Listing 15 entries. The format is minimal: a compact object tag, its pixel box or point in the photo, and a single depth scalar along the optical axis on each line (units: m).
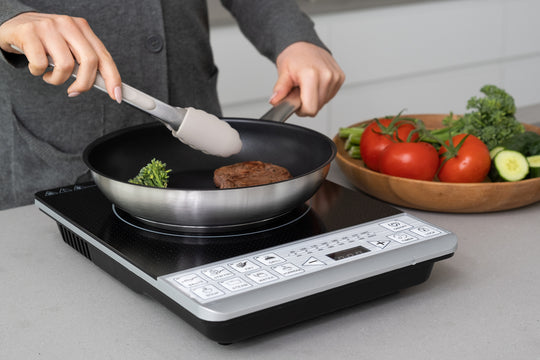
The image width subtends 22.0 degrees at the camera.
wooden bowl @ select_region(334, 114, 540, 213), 1.77
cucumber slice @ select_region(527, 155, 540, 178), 1.82
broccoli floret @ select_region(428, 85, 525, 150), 1.91
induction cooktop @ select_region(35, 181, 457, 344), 1.49
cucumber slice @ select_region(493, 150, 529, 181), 1.81
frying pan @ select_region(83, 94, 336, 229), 1.57
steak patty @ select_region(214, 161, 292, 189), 1.70
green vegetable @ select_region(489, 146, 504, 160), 1.86
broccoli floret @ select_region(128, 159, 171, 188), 1.67
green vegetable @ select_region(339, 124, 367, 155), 1.96
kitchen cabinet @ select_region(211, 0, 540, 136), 3.29
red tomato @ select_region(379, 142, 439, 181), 1.82
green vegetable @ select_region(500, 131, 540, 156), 1.87
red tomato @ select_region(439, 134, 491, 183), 1.82
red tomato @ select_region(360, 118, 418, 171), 1.90
